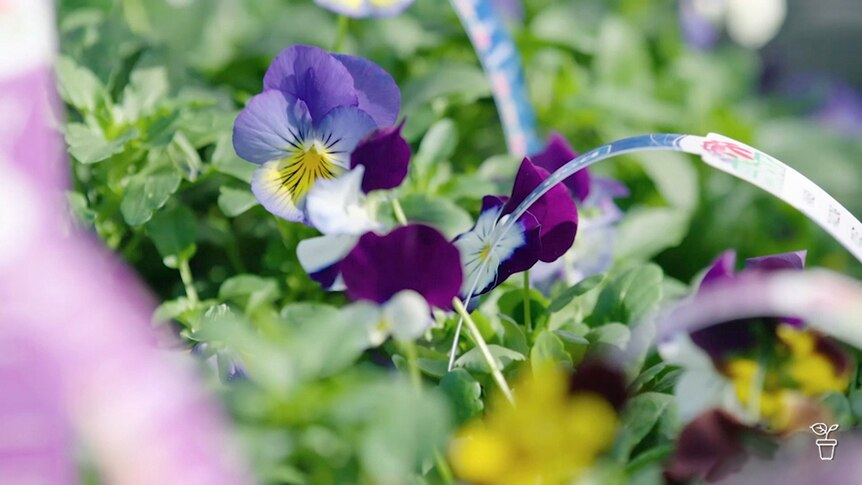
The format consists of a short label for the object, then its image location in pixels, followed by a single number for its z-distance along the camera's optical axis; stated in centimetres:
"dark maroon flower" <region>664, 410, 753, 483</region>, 53
